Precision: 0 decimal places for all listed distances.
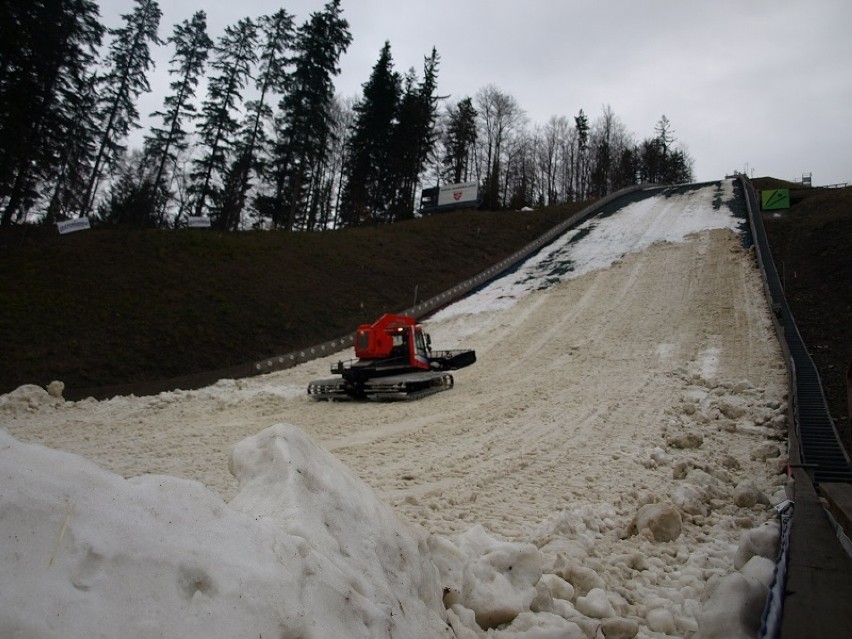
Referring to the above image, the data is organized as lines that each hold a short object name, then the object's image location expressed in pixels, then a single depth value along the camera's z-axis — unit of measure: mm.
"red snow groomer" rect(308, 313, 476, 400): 12531
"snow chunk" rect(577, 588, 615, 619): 3246
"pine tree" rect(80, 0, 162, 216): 32219
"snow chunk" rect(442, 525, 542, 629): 3031
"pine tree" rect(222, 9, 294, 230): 33094
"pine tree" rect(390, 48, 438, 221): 43312
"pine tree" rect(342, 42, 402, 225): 41938
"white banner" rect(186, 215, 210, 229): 24734
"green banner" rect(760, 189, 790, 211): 30500
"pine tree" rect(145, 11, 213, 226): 32312
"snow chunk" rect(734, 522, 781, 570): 3951
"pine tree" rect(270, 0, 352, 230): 33625
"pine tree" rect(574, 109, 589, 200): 64250
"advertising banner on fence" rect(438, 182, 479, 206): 39688
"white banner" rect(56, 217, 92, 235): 22016
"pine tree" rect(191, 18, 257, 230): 32156
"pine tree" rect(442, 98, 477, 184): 49906
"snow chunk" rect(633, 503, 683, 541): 4613
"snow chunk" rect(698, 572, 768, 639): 2865
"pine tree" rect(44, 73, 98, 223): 27875
